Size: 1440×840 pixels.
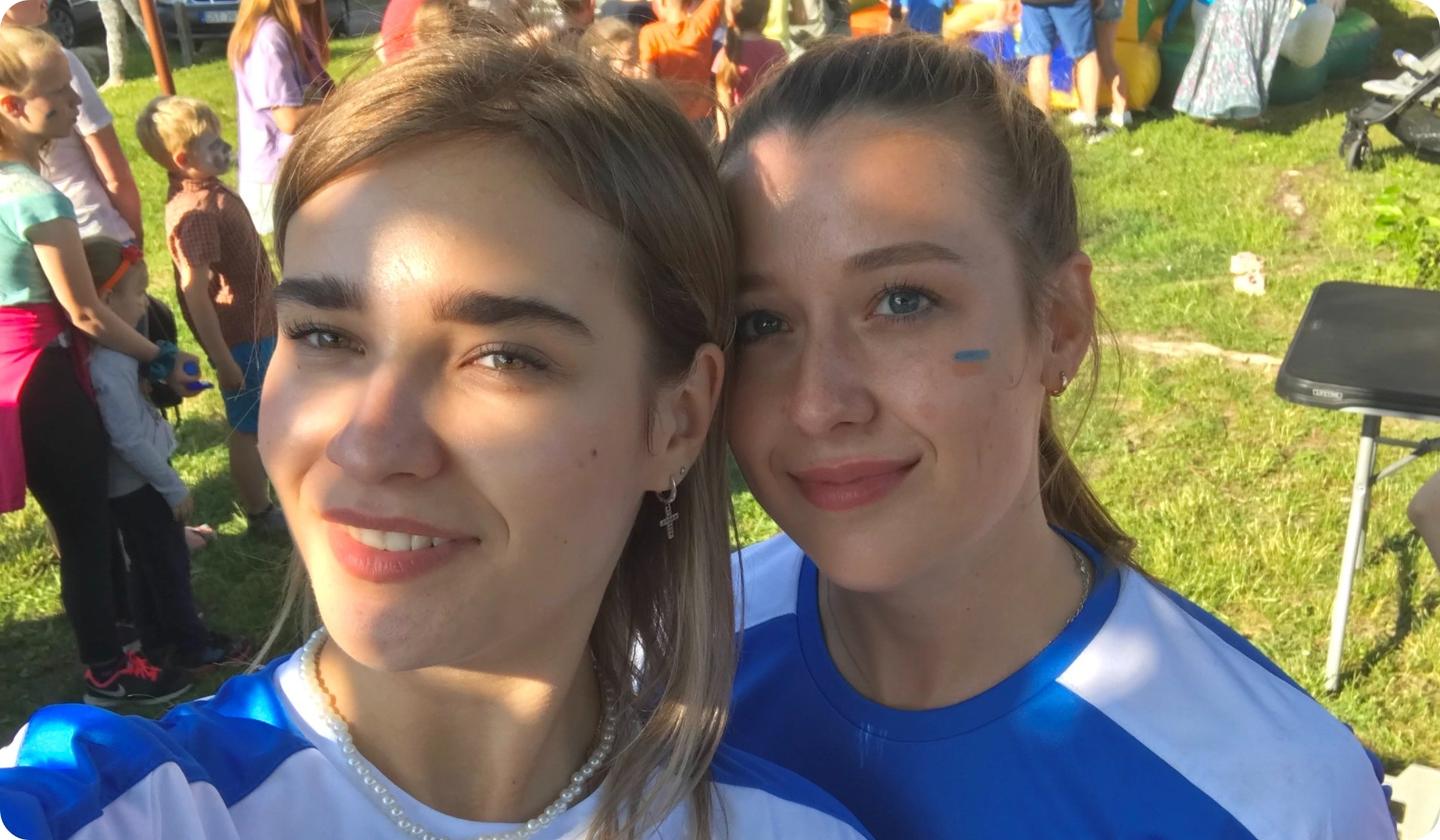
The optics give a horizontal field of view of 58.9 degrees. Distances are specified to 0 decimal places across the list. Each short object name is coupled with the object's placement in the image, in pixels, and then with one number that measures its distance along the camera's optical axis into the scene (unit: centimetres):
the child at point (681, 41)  657
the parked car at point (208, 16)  1490
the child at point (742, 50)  690
